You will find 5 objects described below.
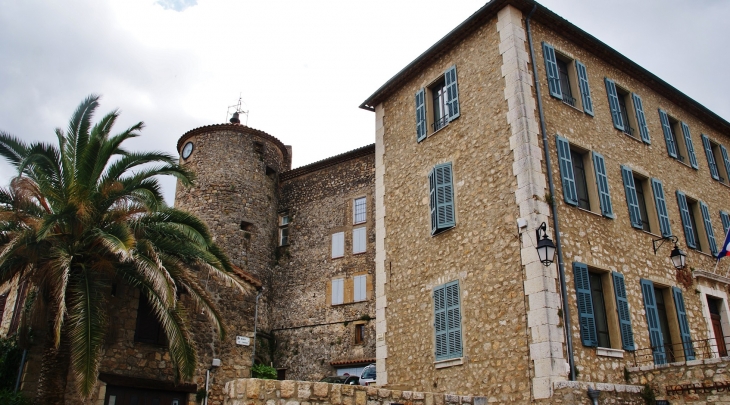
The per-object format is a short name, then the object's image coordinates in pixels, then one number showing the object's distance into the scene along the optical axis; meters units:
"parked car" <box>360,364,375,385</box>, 17.45
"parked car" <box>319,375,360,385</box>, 17.97
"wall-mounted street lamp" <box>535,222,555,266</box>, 10.58
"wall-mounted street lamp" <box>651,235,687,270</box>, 13.44
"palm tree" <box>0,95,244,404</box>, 11.79
